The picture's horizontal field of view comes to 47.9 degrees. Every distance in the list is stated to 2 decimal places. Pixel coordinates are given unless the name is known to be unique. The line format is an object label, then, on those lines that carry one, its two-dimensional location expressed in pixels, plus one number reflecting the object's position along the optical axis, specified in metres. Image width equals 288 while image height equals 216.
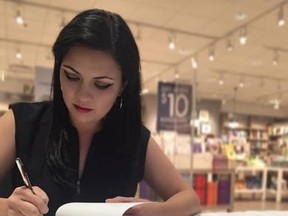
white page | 0.65
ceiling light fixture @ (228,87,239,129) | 12.76
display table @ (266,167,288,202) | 7.46
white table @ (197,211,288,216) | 1.00
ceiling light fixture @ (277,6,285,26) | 4.55
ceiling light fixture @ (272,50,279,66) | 6.57
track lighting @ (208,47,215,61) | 6.50
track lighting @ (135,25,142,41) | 5.52
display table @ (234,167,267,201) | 7.12
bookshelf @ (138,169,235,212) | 4.80
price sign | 4.08
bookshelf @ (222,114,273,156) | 13.47
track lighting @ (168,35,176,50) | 5.84
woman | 0.82
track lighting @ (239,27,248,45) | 5.41
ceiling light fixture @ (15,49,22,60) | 7.09
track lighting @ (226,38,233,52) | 5.91
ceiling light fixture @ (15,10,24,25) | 4.92
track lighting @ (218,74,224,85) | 9.01
